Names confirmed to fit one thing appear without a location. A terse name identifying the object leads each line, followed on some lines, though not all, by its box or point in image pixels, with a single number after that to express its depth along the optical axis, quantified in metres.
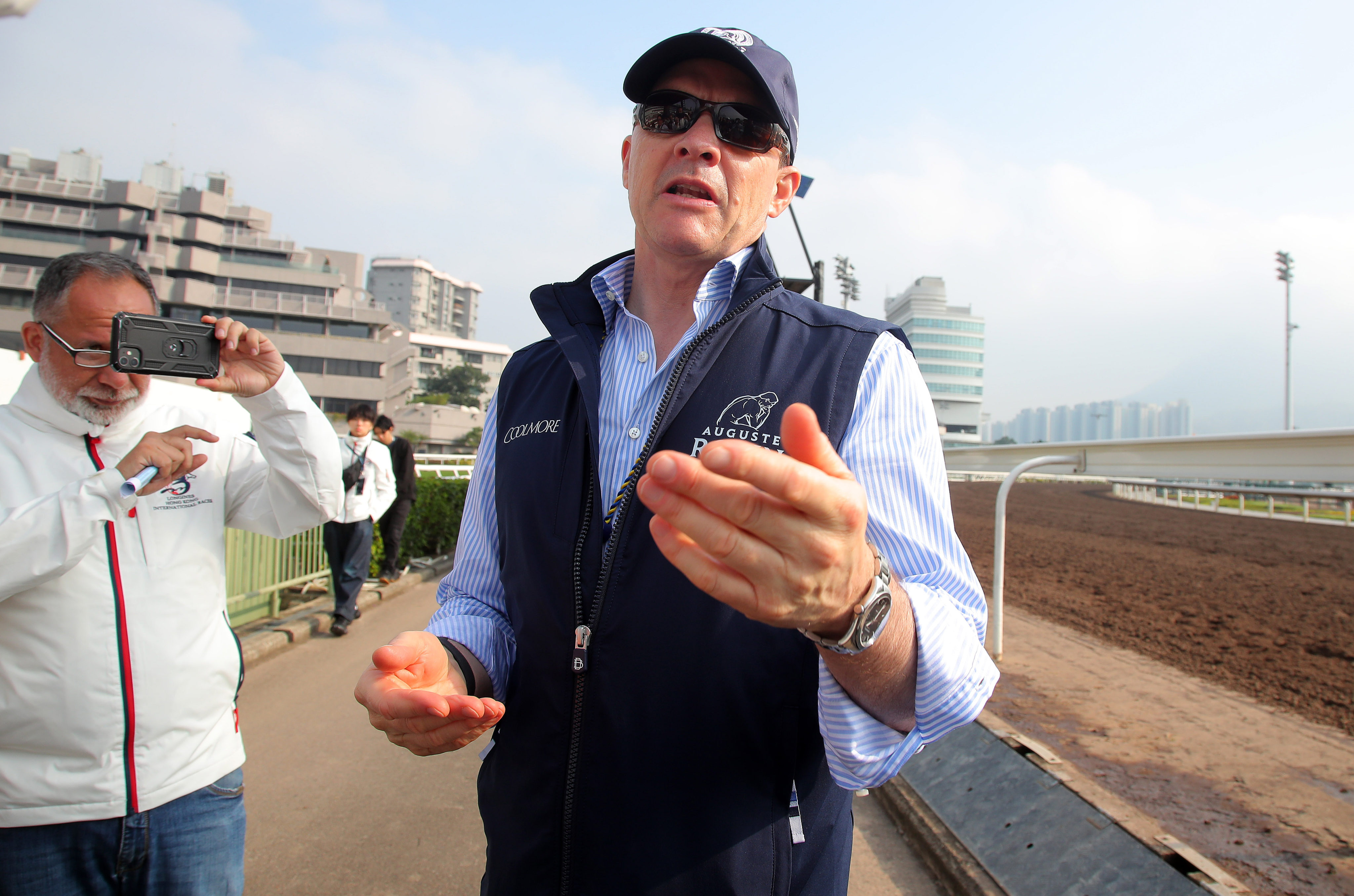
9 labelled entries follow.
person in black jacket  9.34
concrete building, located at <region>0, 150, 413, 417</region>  67.81
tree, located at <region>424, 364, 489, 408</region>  102.69
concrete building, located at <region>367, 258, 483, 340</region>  127.57
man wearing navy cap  1.20
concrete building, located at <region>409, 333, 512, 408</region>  117.81
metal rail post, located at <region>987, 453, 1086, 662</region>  6.11
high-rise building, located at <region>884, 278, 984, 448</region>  125.81
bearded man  1.92
